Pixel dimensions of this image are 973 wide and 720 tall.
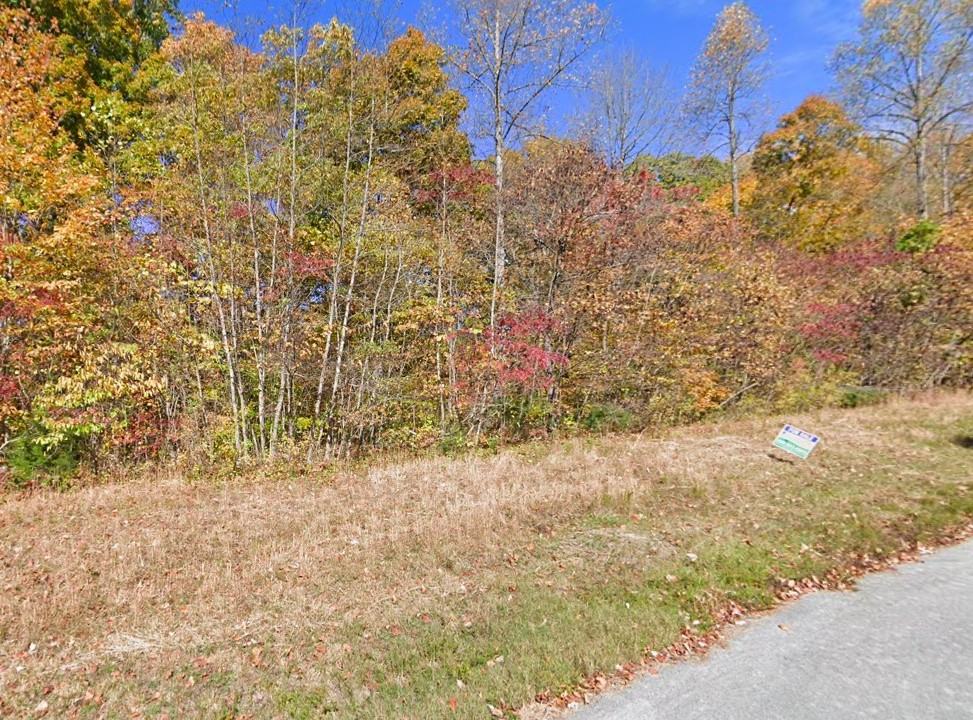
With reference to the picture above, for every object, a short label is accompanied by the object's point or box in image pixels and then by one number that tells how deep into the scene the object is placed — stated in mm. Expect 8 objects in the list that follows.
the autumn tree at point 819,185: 18391
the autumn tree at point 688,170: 17312
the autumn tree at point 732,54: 17312
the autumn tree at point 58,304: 7273
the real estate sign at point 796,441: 7227
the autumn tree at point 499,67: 11180
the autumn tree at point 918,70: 14516
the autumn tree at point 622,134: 16031
